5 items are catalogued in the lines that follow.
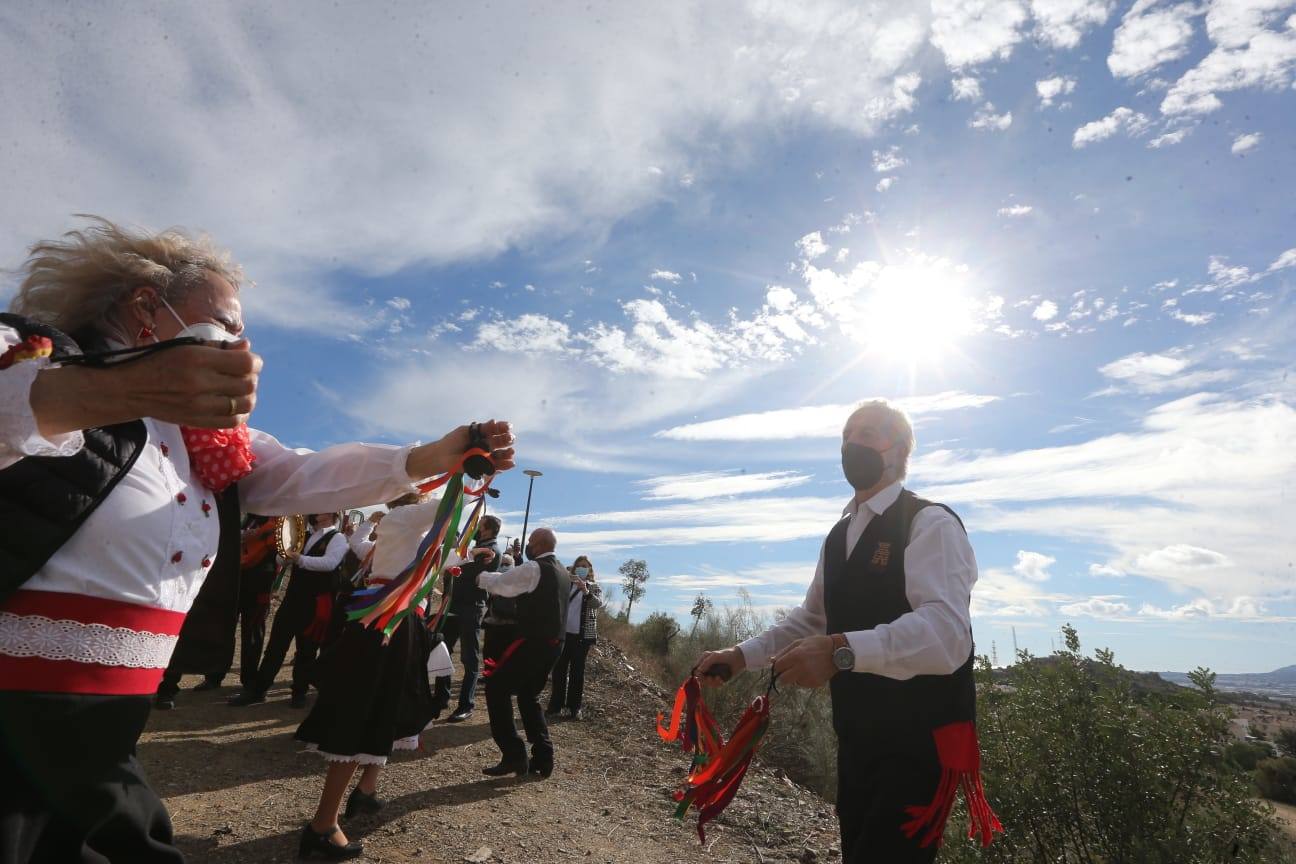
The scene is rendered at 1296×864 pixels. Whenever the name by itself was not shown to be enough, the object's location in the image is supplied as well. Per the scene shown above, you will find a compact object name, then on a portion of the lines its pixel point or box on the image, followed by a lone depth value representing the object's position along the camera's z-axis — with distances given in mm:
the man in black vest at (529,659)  6383
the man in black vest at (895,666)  2318
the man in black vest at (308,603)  7422
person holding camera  9812
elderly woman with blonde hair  1181
